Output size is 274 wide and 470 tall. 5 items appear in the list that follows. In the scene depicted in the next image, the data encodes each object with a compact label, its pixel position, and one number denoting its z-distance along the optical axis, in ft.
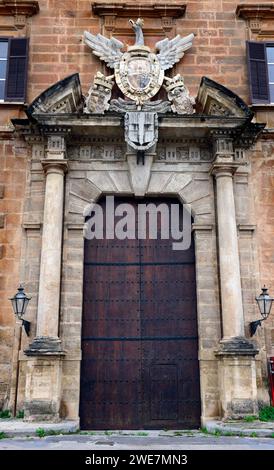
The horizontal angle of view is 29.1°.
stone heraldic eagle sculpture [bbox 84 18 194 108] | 36.60
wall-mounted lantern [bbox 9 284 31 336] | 30.12
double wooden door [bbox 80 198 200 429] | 32.14
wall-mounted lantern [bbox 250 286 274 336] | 31.35
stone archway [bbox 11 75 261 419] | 30.22
